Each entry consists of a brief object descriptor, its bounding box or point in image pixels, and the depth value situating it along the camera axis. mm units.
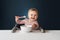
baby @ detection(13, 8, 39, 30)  966
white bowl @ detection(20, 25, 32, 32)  888
